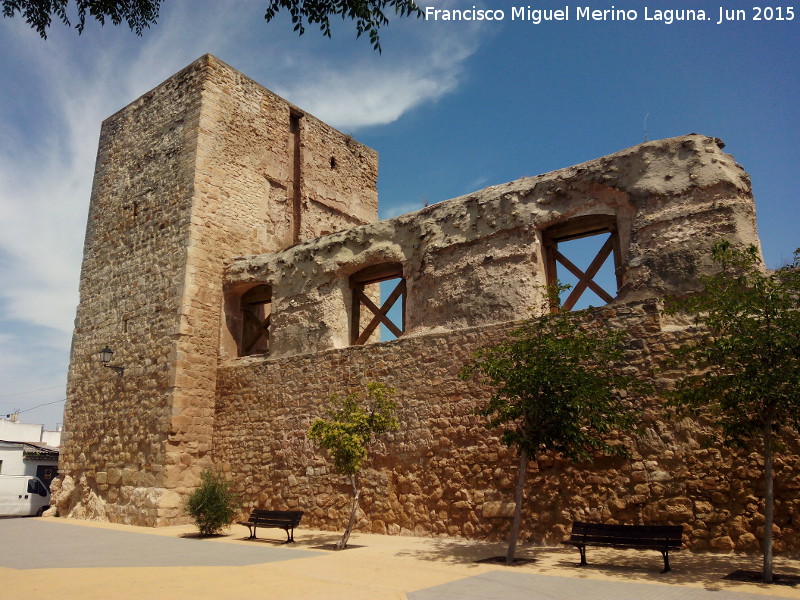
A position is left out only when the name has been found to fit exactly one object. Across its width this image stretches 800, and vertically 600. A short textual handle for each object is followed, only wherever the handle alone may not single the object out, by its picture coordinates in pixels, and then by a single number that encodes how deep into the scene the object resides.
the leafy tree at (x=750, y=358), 5.78
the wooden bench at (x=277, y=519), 8.66
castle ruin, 7.68
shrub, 9.55
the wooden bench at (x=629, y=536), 6.02
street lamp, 12.53
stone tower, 11.63
